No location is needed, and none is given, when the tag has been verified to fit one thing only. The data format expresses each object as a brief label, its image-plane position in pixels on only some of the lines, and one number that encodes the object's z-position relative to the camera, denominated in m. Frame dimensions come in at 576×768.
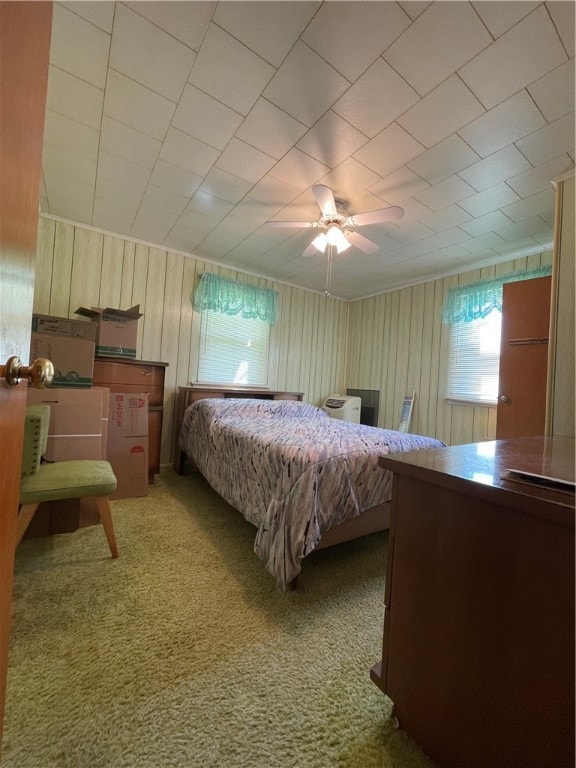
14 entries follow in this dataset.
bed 1.39
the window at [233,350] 3.56
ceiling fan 1.93
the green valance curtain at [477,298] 2.94
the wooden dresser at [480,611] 0.53
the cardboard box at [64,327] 2.26
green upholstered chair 1.41
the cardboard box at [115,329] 2.60
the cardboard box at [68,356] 2.17
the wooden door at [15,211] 0.50
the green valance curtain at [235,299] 3.48
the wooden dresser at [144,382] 2.58
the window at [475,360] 3.08
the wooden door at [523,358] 2.24
